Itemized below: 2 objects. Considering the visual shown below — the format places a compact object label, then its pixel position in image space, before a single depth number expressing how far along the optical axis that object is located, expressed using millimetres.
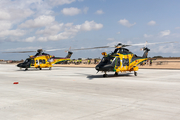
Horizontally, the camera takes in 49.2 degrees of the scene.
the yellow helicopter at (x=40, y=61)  34978
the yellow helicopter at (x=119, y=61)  20547
